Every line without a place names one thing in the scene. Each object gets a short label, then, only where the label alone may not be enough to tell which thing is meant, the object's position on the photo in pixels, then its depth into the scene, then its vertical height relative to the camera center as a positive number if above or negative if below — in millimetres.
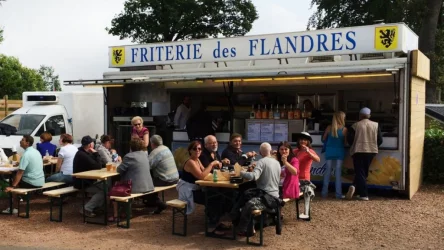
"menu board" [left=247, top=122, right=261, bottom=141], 10578 -437
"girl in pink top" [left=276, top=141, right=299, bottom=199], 6703 -868
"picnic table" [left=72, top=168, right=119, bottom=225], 7214 -982
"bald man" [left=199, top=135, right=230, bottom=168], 7035 -604
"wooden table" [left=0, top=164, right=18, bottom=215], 7969 -1010
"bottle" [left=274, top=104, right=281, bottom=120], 10586 -89
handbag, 6926 -1116
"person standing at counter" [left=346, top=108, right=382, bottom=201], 8742 -648
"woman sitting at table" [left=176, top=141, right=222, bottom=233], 6730 -976
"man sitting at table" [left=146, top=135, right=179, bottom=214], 7520 -846
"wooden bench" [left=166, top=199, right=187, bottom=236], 6652 -1309
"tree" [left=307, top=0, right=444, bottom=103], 20094 +4139
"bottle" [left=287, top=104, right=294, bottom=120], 10523 -86
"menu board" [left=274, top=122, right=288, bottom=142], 10462 -447
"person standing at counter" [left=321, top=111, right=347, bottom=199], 9062 -663
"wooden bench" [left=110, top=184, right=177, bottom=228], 6855 -1327
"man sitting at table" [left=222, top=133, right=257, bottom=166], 7551 -672
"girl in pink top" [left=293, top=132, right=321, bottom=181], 7426 -689
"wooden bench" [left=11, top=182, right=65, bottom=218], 7527 -1260
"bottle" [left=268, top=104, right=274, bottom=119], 10641 -80
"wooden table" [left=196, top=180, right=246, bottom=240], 6395 -1071
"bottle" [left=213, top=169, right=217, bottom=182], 6516 -861
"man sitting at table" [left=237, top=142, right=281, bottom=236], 6082 -949
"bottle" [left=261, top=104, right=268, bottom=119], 10695 -70
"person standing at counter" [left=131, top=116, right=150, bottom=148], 8812 -365
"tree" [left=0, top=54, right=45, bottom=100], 26578 +1713
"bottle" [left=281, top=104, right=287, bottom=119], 10570 -66
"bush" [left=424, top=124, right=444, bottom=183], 10742 -1009
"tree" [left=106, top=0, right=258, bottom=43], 32688 +6176
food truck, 8852 +547
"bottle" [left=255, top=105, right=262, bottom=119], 10742 -71
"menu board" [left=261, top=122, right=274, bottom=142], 10516 -433
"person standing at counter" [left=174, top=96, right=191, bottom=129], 11617 -67
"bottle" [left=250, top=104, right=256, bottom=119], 10818 -72
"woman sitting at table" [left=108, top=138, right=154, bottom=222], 7012 -838
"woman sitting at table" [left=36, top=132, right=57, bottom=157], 9798 -715
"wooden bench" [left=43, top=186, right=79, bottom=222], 7441 -1281
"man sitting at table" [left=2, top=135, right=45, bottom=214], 7633 -944
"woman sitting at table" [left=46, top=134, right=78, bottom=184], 8500 -920
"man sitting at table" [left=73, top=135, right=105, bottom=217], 7562 -897
